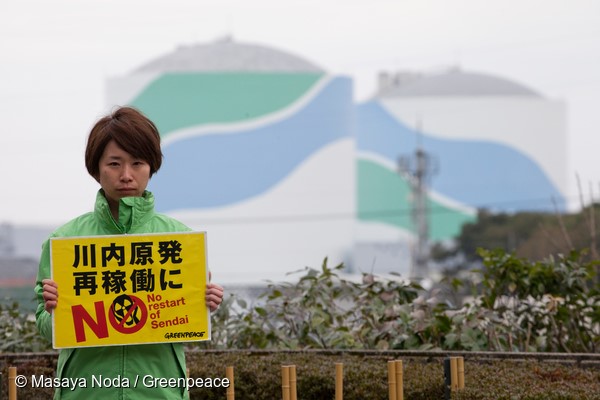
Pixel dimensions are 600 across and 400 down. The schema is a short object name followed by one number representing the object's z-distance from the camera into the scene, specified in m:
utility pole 84.08
